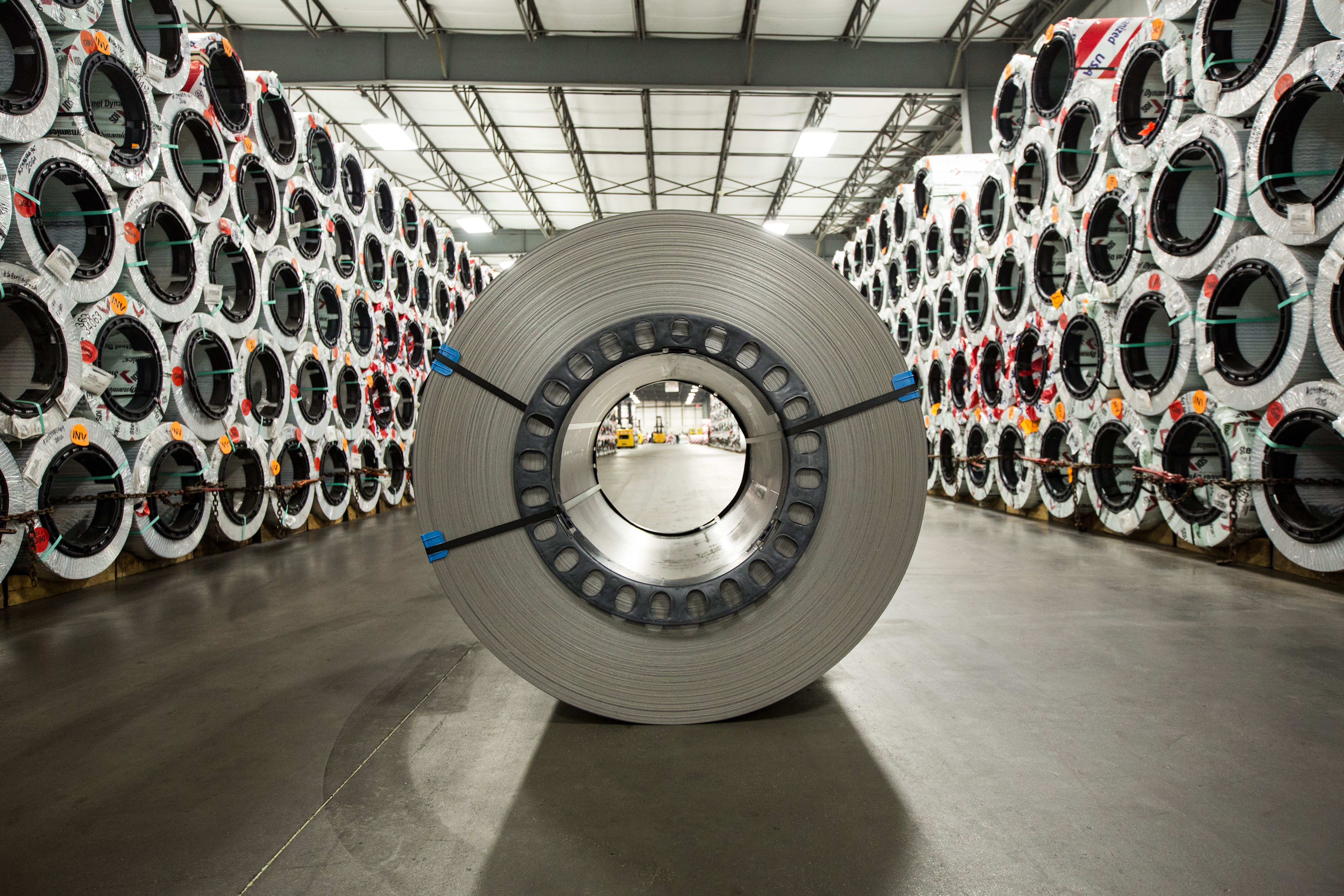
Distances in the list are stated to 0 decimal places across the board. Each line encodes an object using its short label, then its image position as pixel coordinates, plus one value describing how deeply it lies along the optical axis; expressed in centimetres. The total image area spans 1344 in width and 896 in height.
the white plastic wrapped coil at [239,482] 515
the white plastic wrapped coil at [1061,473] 558
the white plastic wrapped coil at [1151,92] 425
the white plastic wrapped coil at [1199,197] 383
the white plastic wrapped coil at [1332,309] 322
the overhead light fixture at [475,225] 1508
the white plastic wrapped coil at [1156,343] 427
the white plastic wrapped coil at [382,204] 814
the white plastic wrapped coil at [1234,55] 361
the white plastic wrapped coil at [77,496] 364
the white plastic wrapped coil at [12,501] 342
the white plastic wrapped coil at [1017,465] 636
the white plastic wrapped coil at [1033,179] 585
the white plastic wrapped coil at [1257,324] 346
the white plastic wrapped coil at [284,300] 585
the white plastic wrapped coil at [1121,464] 474
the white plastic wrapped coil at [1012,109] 623
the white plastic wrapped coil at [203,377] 470
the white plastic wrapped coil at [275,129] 580
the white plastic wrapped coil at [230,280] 507
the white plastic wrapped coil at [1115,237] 471
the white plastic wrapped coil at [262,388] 547
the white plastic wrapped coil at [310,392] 625
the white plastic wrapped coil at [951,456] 827
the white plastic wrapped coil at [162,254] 427
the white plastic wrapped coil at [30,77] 351
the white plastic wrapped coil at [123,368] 399
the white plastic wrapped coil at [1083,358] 516
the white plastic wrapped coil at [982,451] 724
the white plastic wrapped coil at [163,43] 451
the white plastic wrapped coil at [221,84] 501
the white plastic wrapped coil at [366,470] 748
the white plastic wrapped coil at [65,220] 352
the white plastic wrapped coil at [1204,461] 390
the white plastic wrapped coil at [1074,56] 509
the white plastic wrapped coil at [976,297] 725
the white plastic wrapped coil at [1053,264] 561
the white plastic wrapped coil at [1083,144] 501
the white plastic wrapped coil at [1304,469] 332
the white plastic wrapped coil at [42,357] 362
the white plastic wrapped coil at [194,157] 464
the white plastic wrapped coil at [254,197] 544
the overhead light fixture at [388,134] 982
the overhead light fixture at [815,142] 1105
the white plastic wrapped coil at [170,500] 434
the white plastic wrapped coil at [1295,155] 338
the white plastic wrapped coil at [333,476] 671
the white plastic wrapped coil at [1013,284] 630
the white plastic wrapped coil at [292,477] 589
